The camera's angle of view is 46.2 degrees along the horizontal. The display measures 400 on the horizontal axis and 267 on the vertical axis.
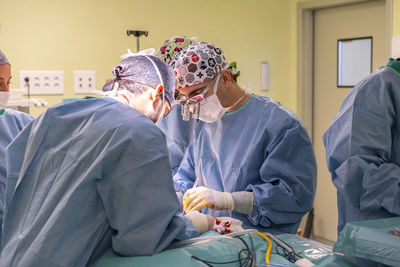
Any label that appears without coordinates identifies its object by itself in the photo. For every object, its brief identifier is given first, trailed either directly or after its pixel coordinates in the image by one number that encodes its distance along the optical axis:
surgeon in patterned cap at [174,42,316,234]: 1.76
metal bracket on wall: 3.19
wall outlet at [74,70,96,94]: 3.09
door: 3.68
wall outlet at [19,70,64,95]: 2.91
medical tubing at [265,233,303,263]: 1.35
